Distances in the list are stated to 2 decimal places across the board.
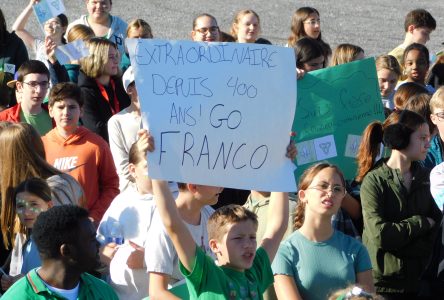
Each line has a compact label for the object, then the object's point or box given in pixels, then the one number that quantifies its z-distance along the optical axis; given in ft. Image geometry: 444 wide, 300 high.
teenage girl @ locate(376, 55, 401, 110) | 59.72
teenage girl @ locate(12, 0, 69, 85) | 60.08
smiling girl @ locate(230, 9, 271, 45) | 67.51
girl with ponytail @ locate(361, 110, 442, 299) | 44.04
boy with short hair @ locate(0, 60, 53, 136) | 52.95
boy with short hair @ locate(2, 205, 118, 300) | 30.48
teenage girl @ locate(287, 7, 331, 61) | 70.28
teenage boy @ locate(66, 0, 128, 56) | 70.33
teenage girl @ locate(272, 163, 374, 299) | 38.63
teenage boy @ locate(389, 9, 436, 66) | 74.74
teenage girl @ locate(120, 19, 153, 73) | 66.14
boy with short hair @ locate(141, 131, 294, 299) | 33.06
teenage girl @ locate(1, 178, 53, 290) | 38.55
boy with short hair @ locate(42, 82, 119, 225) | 48.91
